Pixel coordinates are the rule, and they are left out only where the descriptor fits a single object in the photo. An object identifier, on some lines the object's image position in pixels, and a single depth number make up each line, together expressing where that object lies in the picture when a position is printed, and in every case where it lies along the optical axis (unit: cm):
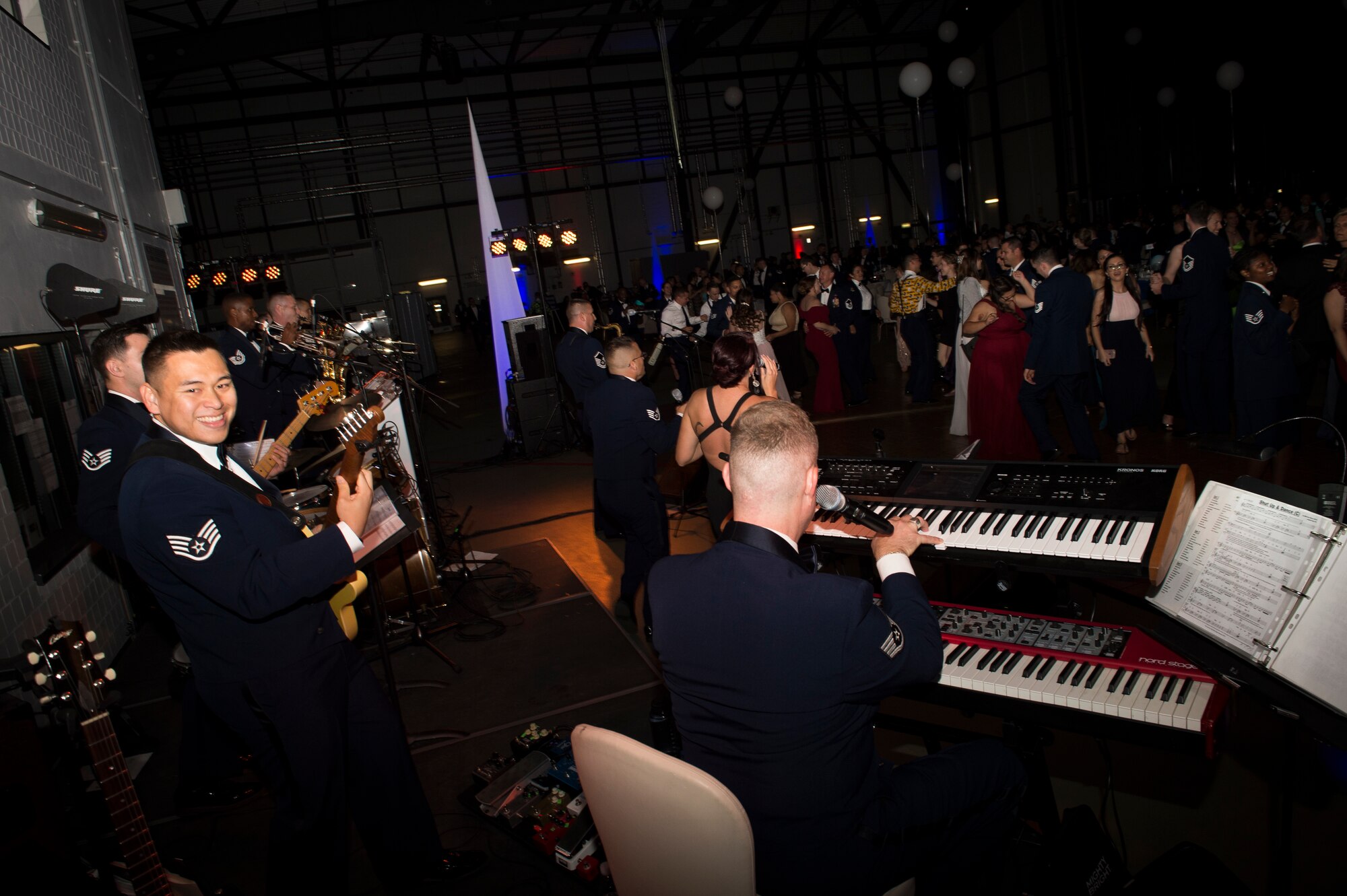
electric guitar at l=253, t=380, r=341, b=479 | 364
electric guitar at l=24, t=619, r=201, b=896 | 231
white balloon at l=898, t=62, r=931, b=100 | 1541
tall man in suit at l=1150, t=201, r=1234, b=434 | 601
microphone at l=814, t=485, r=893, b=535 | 209
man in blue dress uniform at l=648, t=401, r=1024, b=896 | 167
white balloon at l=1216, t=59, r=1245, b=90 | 1488
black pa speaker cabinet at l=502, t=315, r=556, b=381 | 920
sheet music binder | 176
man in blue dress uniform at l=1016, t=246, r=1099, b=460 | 589
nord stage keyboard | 208
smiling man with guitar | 202
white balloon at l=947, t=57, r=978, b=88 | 1623
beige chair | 153
